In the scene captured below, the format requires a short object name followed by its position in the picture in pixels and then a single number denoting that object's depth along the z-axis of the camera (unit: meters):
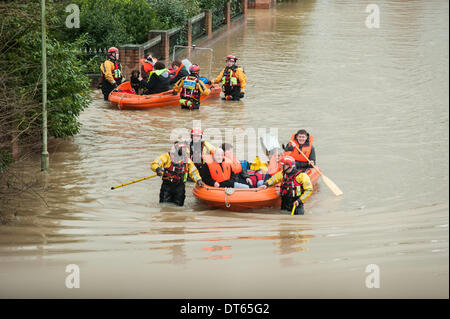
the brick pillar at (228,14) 35.18
